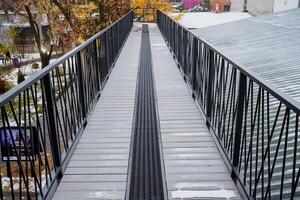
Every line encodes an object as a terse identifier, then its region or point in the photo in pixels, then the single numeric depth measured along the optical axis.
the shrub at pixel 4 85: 20.05
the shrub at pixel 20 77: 20.65
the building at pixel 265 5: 21.14
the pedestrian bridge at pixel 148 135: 3.04
